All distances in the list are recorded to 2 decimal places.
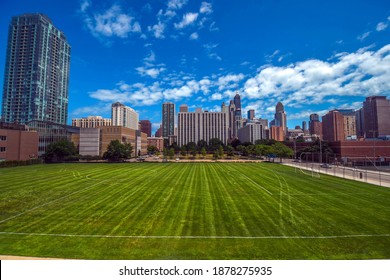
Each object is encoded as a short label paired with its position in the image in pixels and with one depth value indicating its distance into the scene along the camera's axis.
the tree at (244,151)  107.22
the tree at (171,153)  88.25
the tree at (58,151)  64.91
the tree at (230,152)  114.00
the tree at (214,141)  172.07
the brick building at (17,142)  53.99
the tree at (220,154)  103.01
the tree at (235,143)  180.91
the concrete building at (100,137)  84.08
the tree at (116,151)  68.94
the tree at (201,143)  177.64
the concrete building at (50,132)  74.69
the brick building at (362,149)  63.97
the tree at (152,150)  141.62
